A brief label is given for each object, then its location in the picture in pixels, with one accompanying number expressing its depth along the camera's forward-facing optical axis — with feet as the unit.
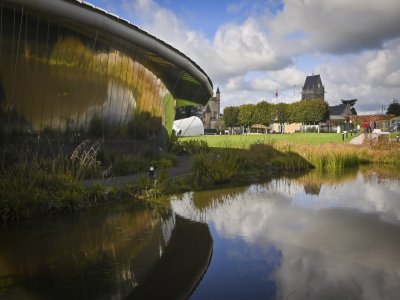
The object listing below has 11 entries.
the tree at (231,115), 236.43
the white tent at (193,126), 193.37
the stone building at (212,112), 389.60
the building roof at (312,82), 388.12
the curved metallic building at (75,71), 31.99
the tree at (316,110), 203.92
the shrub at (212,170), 38.42
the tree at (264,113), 224.12
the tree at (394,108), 252.21
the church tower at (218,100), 450.05
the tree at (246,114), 228.63
